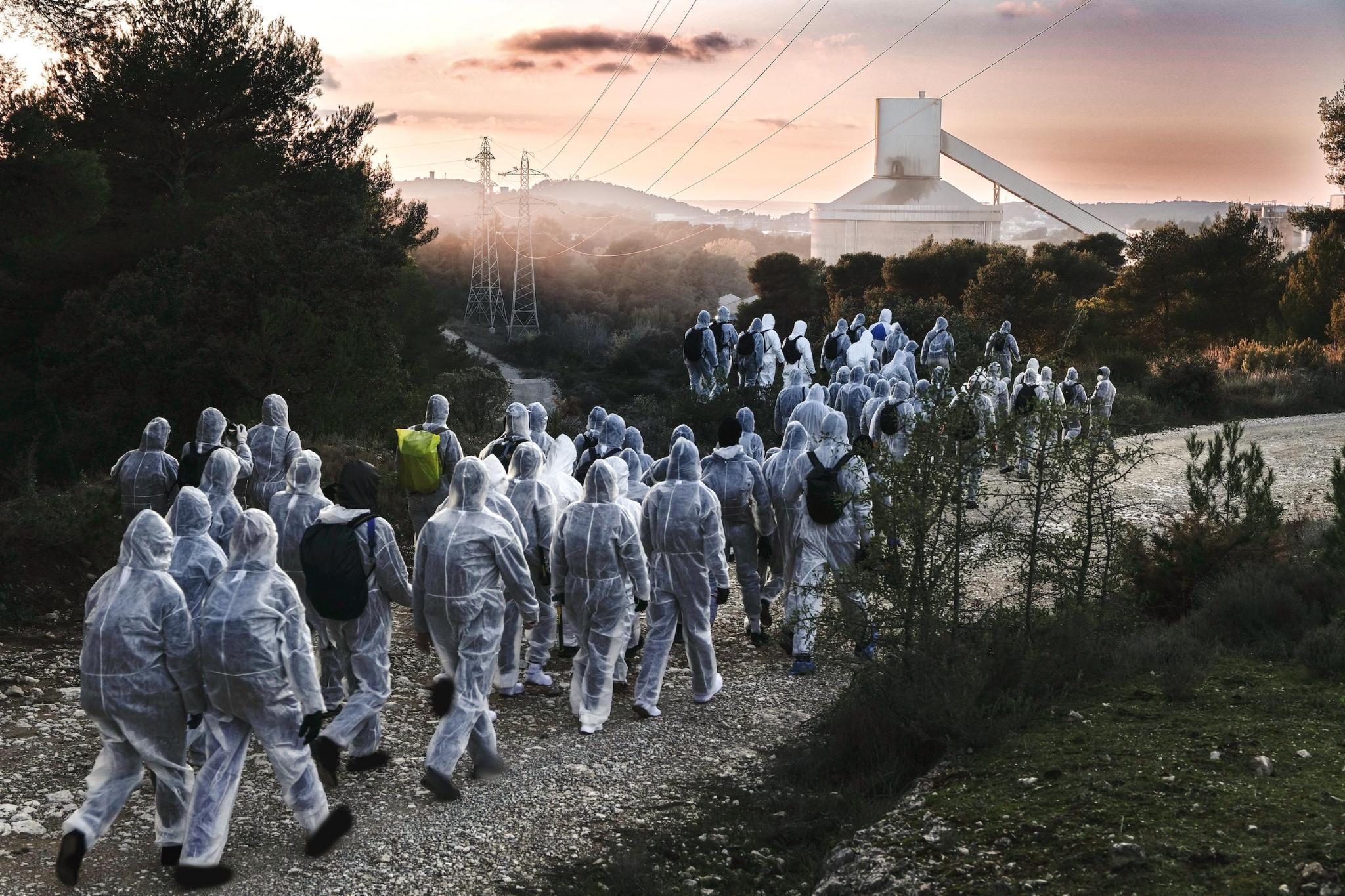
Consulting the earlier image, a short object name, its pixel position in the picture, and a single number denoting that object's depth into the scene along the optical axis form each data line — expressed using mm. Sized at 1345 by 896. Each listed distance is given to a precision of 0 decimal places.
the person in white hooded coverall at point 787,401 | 15695
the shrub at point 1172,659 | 7086
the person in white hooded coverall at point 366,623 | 6836
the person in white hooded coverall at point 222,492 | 7871
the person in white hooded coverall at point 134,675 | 5496
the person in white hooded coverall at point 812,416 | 10945
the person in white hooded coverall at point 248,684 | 5602
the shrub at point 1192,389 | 23266
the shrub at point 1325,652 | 7199
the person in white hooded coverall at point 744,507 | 9742
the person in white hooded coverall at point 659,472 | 9508
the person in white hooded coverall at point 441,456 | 10219
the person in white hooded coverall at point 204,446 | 9734
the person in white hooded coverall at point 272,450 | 10773
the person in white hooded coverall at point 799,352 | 20312
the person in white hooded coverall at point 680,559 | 8297
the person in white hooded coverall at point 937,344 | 18609
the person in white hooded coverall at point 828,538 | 9023
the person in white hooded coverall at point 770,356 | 21016
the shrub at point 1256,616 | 8055
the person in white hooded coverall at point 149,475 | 9578
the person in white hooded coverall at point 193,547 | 6438
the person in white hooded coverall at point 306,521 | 7477
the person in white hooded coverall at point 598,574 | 7914
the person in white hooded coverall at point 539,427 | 10586
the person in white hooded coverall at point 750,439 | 11312
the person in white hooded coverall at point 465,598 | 6766
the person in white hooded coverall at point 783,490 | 9711
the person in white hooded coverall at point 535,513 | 8945
